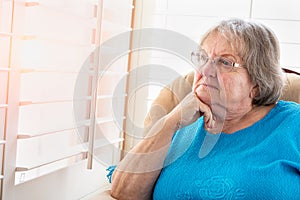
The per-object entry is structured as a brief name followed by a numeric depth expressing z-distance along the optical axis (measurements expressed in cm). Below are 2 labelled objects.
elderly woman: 132
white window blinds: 141
